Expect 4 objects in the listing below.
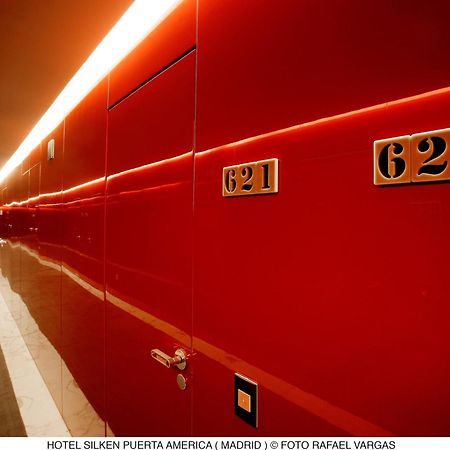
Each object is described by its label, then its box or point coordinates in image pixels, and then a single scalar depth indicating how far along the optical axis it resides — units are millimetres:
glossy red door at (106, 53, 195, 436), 1406
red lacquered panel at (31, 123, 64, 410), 3082
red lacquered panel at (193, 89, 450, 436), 692
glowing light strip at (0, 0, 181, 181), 1635
